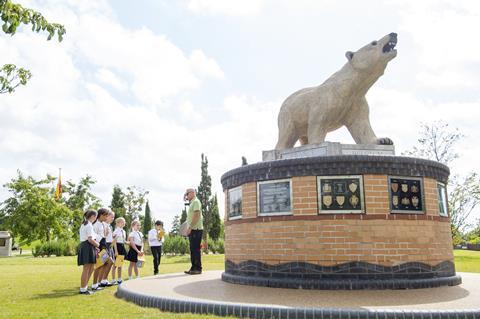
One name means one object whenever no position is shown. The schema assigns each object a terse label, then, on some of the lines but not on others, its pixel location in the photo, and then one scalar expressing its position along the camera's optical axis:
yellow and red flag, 49.58
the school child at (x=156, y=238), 11.51
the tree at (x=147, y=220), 62.34
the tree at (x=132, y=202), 59.41
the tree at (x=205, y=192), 51.12
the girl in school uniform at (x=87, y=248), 8.07
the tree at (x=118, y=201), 57.88
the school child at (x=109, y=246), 9.19
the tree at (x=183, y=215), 66.07
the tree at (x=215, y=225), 58.13
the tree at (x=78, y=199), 52.45
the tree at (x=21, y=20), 4.81
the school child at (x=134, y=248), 10.39
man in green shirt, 9.61
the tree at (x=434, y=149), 35.53
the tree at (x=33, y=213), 47.41
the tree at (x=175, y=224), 92.37
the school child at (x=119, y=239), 10.16
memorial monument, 7.32
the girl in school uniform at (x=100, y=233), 8.73
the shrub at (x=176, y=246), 35.47
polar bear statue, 9.10
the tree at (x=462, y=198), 36.53
